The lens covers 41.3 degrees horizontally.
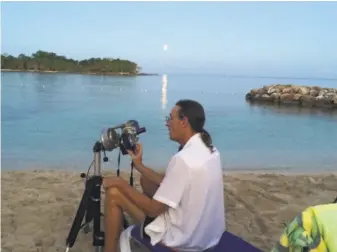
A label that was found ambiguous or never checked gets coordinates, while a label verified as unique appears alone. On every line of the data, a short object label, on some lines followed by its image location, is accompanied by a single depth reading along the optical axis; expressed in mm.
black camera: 3229
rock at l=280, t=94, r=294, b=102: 38000
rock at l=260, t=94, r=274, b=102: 40050
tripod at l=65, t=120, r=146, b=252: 3238
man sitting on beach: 2834
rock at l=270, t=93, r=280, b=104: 39244
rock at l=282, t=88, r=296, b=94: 39359
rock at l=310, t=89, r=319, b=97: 37453
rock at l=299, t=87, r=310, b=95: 38406
